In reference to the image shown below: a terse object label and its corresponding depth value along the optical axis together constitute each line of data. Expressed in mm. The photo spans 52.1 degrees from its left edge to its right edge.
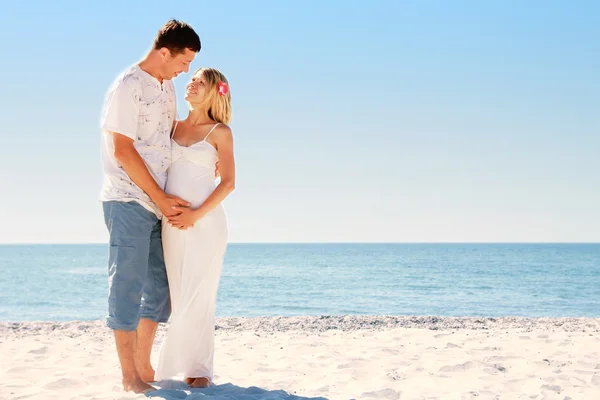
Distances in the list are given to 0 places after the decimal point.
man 3834
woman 4105
